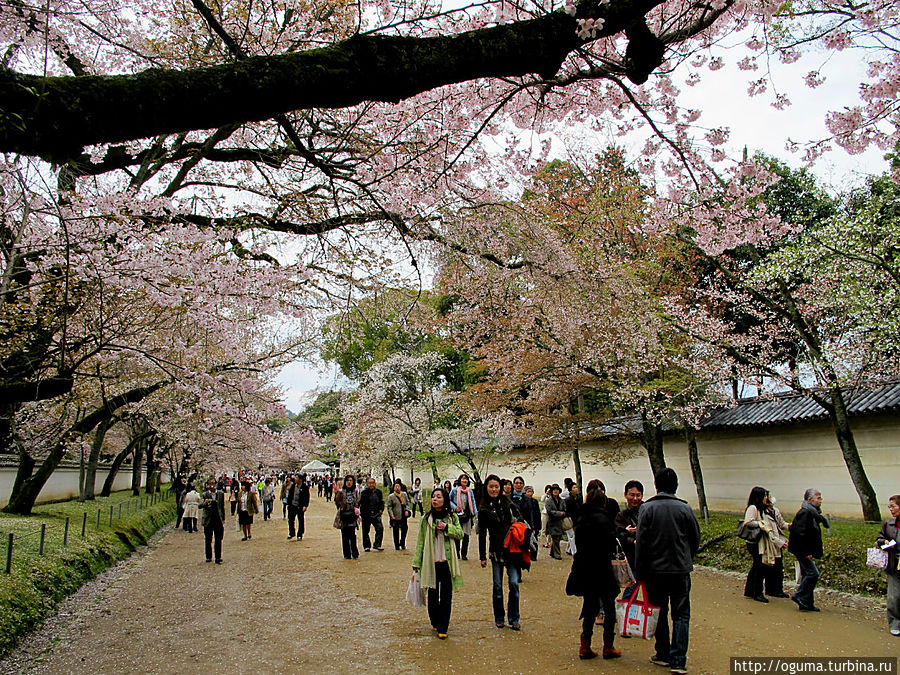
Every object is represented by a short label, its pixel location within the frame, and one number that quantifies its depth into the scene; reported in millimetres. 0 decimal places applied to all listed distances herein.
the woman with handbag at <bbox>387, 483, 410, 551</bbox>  13953
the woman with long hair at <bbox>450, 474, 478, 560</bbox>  11680
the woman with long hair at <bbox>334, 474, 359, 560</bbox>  12391
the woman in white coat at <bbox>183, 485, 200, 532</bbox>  17453
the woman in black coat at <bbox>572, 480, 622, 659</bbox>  5355
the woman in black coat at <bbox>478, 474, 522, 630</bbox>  6391
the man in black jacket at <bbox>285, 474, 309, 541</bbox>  16891
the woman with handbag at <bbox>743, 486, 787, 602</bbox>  7684
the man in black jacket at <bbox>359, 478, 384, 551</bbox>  13602
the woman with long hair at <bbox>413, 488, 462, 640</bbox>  6125
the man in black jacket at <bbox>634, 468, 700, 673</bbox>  4840
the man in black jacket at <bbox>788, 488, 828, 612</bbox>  7164
